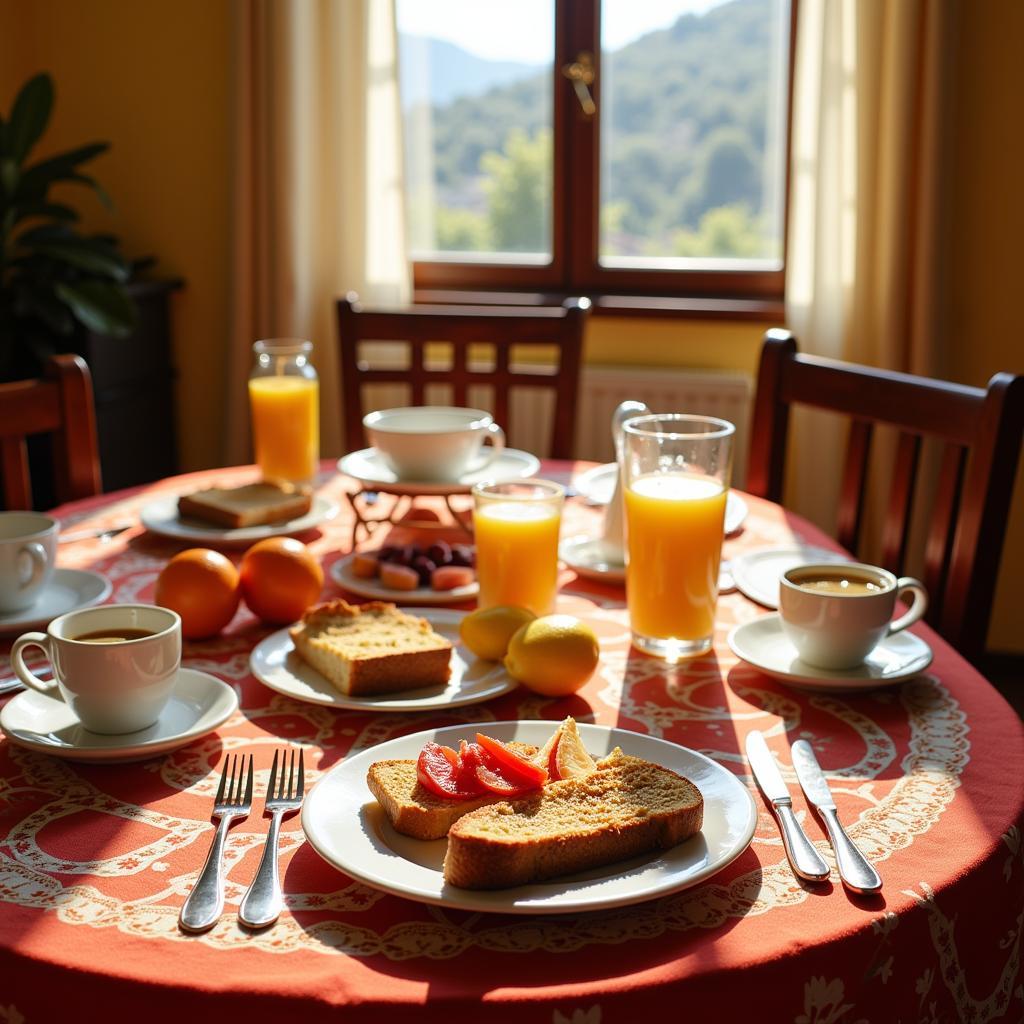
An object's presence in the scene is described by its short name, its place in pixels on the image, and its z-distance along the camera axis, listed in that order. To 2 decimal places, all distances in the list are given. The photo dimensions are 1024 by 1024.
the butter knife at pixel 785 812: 0.80
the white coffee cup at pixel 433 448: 1.59
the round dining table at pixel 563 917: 0.68
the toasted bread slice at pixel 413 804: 0.81
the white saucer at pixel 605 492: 1.65
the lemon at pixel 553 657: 1.08
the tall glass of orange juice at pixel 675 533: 1.23
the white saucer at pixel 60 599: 1.25
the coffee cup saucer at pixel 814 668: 1.11
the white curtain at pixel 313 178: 3.32
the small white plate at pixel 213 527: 1.55
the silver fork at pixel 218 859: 0.74
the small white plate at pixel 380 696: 1.06
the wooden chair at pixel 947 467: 1.48
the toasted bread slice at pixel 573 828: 0.75
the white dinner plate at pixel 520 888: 0.74
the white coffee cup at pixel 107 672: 0.96
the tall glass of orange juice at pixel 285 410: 1.80
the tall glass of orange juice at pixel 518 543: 1.29
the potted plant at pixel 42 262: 3.06
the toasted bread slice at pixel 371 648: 1.09
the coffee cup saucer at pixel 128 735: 0.96
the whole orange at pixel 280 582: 1.27
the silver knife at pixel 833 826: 0.78
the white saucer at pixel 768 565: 1.38
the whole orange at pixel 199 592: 1.23
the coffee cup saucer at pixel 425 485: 1.56
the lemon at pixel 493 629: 1.15
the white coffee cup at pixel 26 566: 1.26
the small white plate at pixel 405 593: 1.36
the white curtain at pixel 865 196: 2.97
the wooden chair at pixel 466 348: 2.30
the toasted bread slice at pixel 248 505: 1.60
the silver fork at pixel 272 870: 0.74
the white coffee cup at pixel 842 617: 1.12
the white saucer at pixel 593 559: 1.43
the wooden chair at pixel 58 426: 1.83
